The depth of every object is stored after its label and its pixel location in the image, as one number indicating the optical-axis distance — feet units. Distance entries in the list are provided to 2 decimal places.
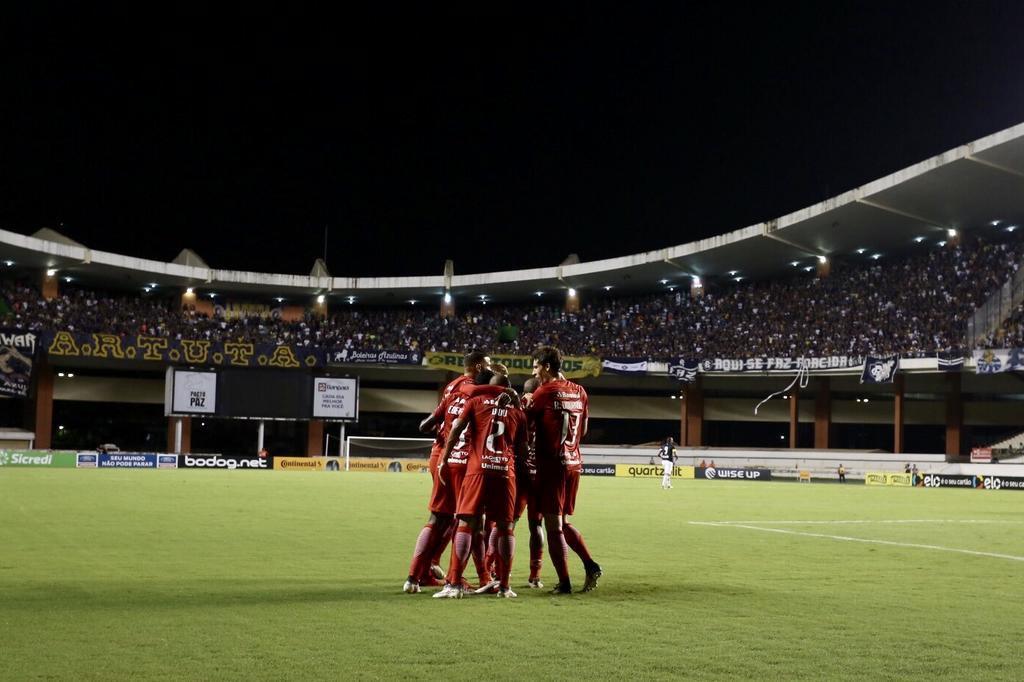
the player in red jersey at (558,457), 33.24
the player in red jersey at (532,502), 34.06
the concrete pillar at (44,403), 202.38
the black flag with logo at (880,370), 180.75
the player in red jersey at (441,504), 32.83
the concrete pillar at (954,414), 187.21
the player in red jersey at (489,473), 32.19
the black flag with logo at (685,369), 212.02
